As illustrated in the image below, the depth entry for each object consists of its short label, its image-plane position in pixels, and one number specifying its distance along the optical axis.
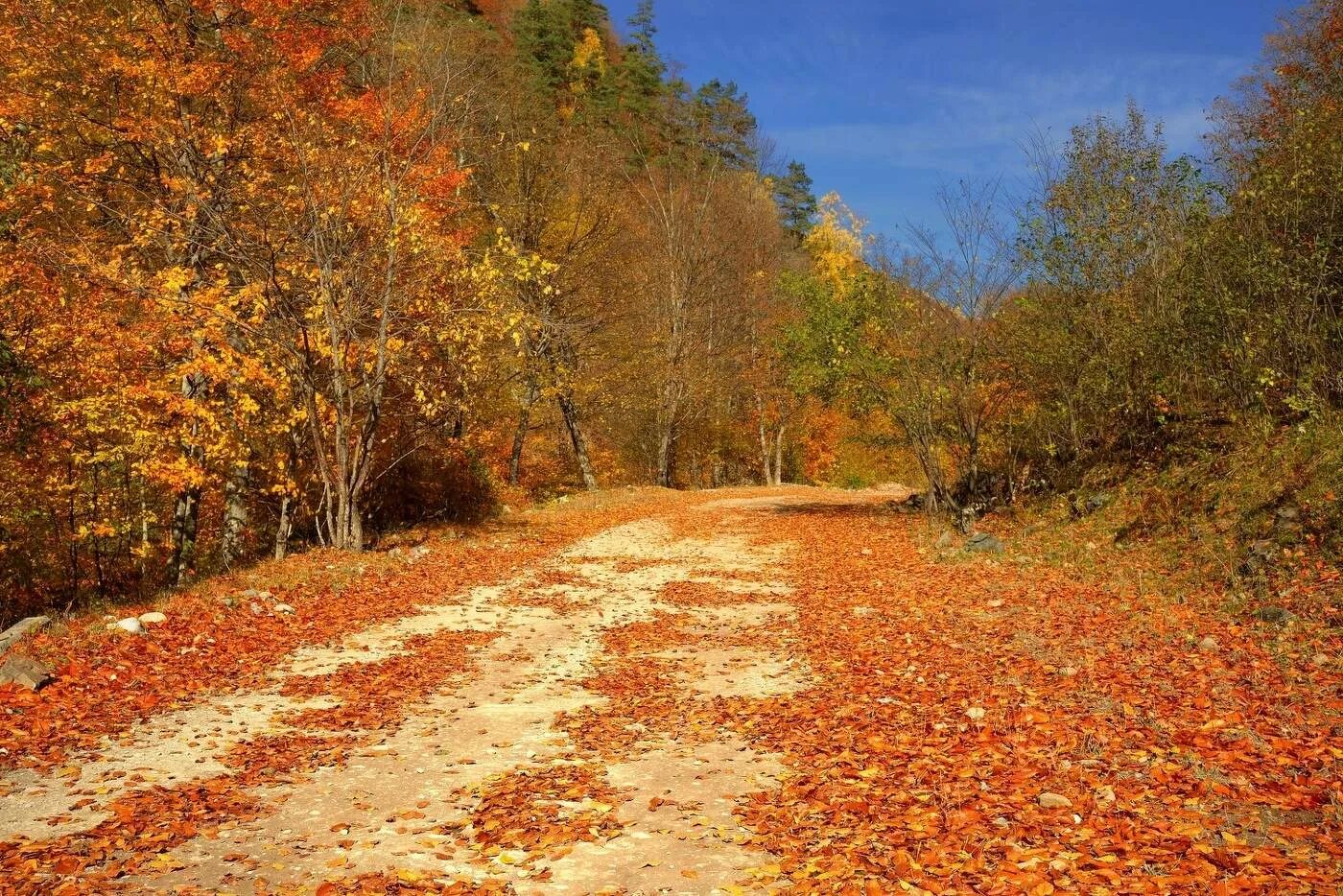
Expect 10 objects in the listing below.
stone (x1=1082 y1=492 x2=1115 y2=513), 16.09
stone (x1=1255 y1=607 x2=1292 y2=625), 9.14
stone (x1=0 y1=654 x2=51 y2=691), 8.19
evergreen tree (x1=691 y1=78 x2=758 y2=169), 49.34
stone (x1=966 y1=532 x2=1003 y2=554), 16.41
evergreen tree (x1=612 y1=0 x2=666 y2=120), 56.88
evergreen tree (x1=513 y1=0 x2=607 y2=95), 55.56
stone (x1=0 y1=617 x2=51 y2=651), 9.45
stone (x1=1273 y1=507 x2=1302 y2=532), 10.84
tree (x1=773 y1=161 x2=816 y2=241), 65.06
